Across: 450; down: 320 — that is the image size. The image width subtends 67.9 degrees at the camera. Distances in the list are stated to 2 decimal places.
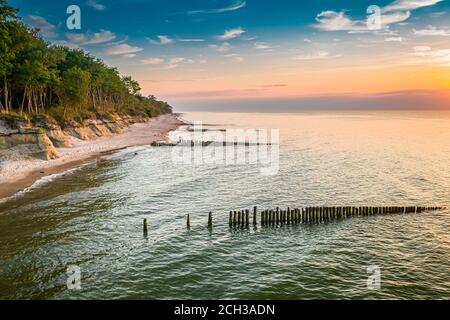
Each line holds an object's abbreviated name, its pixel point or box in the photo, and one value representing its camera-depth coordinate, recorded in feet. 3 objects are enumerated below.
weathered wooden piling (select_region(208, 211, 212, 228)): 109.77
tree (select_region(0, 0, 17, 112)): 186.70
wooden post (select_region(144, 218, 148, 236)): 101.95
